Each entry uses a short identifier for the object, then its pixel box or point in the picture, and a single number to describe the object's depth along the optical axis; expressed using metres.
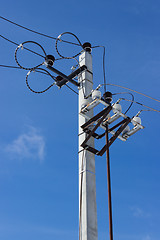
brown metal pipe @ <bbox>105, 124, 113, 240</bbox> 7.65
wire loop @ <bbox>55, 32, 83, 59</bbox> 10.77
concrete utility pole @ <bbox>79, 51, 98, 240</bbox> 7.82
